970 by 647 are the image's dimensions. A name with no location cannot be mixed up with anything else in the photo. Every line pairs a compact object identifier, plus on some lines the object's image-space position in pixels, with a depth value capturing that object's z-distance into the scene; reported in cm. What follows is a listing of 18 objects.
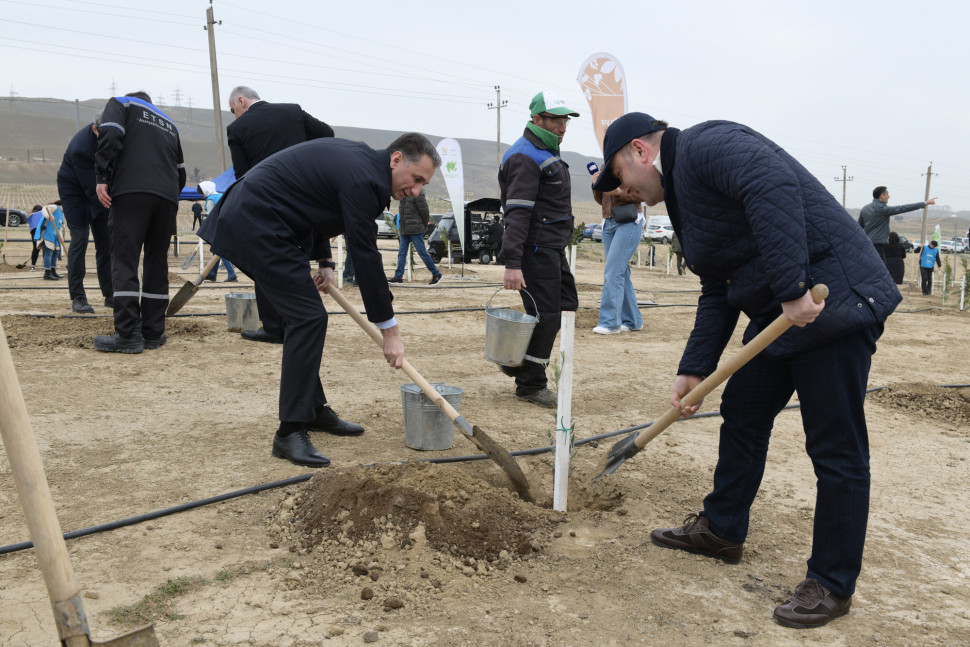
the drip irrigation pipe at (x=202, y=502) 286
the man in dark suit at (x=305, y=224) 364
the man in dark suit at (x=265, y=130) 558
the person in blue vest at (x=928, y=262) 1602
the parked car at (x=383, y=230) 2868
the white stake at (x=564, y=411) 329
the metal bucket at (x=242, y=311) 714
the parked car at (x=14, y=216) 2614
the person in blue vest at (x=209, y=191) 807
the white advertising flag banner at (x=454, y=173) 1429
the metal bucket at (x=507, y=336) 477
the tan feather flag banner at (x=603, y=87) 966
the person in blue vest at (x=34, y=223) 1333
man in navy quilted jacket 231
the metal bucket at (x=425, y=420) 405
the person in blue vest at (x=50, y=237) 1246
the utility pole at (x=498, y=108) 5128
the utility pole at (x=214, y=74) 2677
